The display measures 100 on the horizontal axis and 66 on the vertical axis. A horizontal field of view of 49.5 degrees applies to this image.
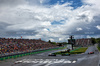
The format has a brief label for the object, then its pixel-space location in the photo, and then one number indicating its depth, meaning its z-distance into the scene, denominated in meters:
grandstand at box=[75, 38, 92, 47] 160.88
